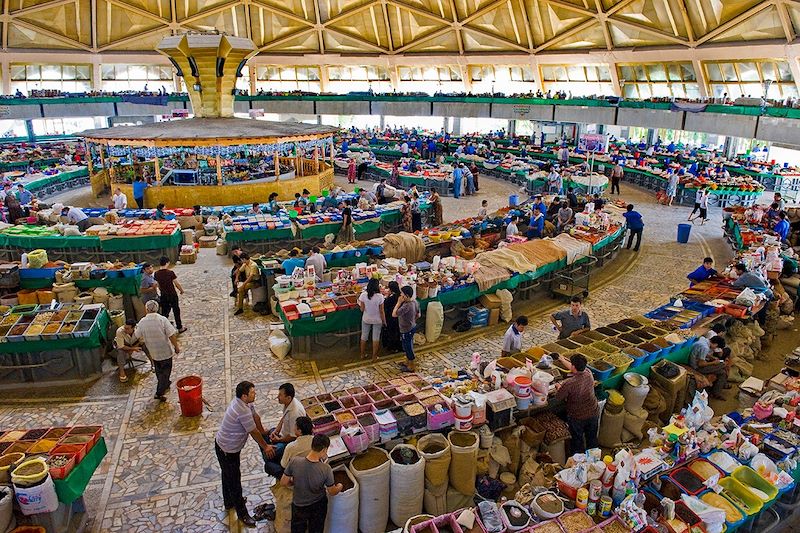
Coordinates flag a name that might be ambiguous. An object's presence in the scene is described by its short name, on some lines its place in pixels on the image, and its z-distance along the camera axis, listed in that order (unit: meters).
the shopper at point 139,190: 21.17
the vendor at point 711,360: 8.69
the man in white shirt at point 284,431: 5.86
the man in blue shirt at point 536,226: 15.11
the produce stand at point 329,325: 9.77
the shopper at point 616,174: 24.92
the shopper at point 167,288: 10.20
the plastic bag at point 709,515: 5.21
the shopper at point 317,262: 11.98
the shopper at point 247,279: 11.68
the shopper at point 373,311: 9.54
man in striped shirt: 5.67
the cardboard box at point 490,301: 11.43
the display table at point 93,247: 14.60
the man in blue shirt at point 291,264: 11.91
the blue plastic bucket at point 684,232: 17.58
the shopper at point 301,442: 5.32
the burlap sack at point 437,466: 5.94
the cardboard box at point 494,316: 11.48
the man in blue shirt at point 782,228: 14.70
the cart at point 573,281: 13.18
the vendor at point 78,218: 15.86
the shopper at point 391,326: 9.66
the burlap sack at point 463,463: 6.07
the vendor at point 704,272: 11.91
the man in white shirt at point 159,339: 7.86
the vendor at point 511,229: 15.15
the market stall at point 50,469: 5.34
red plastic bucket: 7.89
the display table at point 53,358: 8.72
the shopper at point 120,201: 19.27
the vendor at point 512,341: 8.58
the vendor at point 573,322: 9.02
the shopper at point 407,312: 9.37
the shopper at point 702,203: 19.61
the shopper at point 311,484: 5.02
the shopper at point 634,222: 16.53
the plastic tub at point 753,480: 5.75
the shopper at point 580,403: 6.80
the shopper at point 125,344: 8.97
